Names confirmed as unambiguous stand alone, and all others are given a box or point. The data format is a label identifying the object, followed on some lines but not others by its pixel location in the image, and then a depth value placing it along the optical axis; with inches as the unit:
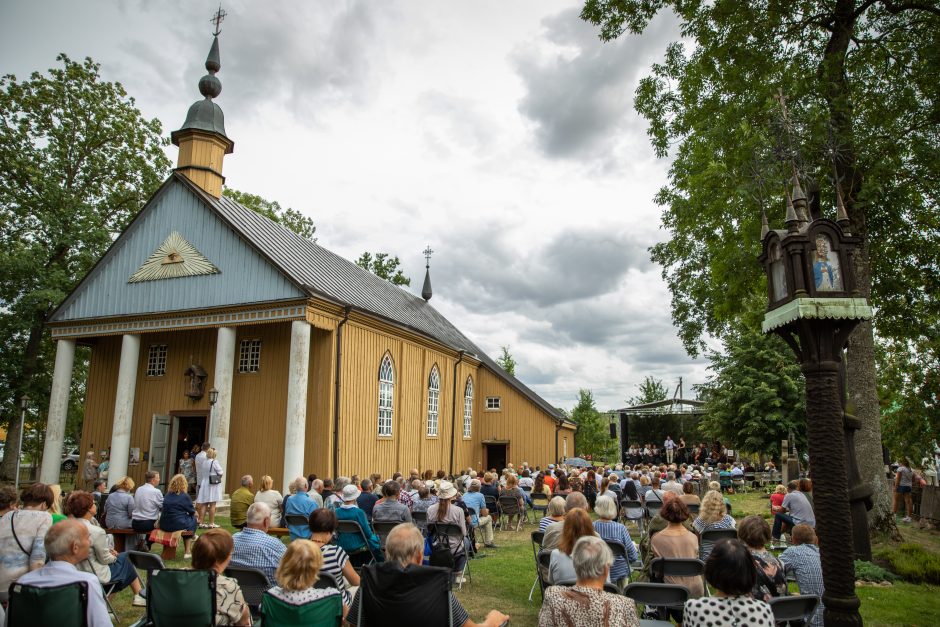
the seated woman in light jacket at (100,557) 211.5
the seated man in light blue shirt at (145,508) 314.7
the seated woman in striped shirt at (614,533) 234.5
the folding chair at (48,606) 137.0
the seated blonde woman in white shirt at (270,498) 353.1
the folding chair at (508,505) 489.7
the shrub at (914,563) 328.5
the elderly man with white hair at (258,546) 197.0
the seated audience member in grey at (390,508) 305.6
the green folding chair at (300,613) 141.8
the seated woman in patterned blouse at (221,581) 151.9
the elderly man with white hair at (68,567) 140.4
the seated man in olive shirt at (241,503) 375.2
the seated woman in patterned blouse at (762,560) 183.8
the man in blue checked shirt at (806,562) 208.4
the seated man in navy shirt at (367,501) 350.9
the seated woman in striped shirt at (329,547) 182.1
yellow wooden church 622.5
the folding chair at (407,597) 140.8
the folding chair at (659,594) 162.6
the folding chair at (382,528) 292.0
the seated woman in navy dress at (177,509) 325.4
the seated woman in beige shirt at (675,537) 208.8
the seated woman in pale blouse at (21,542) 186.5
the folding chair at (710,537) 252.7
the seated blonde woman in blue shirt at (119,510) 315.0
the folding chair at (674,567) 194.4
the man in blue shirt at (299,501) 319.6
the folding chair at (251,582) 174.6
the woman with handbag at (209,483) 476.4
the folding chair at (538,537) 264.5
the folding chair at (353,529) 262.7
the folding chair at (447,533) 285.4
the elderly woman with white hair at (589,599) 130.3
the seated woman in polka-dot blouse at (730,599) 128.2
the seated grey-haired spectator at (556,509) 252.8
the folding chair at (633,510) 437.1
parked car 1243.0
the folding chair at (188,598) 147.1
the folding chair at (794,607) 155.9
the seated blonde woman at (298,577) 143.3
